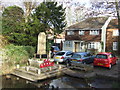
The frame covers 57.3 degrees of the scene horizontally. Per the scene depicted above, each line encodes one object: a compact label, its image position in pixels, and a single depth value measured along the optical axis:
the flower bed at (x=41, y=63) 9.45
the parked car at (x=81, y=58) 11.49
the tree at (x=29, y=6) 20.10
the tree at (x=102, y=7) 19.70
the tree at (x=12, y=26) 16.23
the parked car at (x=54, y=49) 22.55
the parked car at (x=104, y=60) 10.76
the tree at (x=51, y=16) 17.33
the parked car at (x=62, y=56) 12.98
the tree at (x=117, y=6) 20.13
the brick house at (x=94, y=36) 23.84
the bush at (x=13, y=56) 9.71
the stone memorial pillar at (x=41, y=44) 10.71
